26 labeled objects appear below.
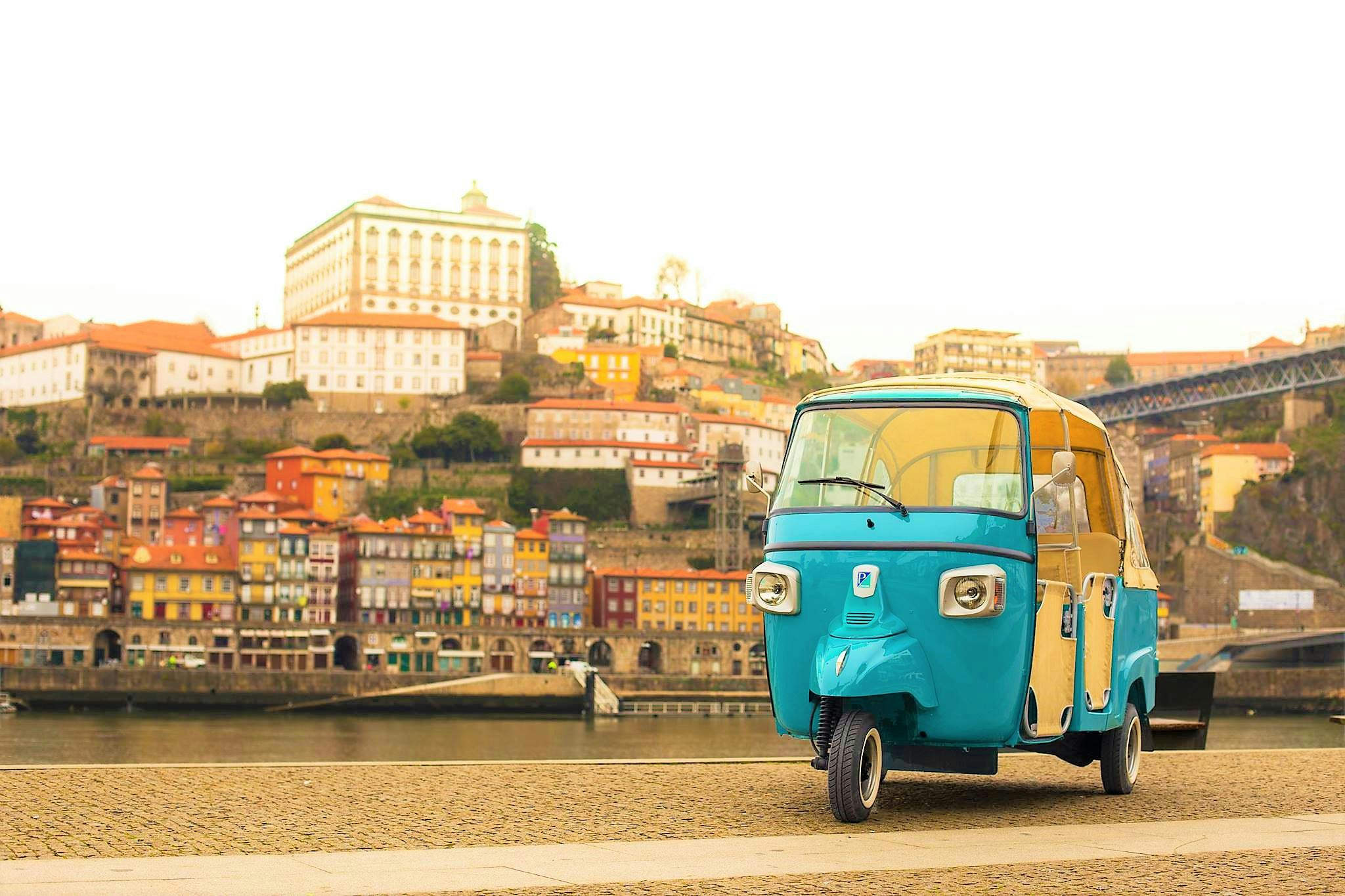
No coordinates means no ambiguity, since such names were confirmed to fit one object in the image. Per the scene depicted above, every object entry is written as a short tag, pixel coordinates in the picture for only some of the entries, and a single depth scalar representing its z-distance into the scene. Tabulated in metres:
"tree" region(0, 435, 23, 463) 122.50
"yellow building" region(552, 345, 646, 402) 136.75
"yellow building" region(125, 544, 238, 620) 89.06
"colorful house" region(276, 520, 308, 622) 91.50
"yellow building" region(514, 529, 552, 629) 96.38
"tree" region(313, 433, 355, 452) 119.44
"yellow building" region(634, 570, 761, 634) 96.19
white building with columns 144.62
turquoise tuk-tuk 9.74
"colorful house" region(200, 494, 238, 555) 97.81
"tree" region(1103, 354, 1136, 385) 175.38
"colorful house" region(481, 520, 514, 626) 95.81
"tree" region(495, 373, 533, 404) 126.56
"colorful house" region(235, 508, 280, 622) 91.12
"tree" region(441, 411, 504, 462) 120.06
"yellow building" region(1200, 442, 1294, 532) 121.12
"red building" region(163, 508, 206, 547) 98.25
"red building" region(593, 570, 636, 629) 96.94
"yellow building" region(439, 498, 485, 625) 95.50
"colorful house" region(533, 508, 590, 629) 96.88
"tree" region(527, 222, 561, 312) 157.25
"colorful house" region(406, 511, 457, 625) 94.06
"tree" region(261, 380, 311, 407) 127.06
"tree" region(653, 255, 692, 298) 176.50
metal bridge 119.38
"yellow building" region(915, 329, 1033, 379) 176.62
